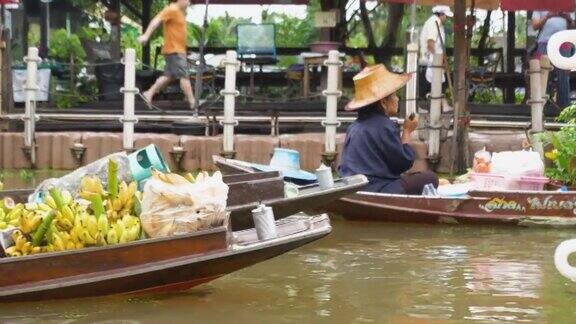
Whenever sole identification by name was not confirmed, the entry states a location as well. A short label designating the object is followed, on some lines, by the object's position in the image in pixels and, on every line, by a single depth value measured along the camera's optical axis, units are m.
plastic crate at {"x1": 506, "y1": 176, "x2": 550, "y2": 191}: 10.54
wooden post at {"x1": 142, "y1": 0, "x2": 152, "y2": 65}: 18.30
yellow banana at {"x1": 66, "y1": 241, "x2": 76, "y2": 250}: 7.23
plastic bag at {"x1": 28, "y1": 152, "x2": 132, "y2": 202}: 8.22
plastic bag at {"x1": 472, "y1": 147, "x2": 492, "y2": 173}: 10.83
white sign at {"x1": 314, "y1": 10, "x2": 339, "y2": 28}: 17.22
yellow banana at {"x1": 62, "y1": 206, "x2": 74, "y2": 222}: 7.26
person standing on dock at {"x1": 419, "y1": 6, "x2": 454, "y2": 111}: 15.97
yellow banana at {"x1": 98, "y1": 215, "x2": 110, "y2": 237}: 7.22
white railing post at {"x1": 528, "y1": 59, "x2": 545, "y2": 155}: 13.49
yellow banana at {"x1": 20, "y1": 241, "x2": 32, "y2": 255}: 7.19
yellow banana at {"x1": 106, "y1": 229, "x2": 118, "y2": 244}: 7.21
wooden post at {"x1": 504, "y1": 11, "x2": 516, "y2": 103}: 18.12
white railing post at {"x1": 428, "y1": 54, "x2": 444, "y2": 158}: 13.63
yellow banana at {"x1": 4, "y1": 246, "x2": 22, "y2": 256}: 7.15
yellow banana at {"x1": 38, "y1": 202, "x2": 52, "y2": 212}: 7.28
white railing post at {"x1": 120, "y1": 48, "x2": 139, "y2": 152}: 13.62
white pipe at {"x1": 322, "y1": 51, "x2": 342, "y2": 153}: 13.61
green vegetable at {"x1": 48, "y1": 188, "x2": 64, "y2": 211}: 7.27
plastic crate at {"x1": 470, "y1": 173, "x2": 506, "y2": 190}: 10.62
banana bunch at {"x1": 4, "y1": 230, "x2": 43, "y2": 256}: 7.16
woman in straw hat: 10.31
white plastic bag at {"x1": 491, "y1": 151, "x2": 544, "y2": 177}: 10.53
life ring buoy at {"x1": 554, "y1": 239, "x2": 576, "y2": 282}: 7.48
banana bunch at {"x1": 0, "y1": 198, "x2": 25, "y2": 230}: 7.36
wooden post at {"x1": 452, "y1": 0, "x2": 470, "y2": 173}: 13.44
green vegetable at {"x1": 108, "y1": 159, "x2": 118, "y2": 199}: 7.55
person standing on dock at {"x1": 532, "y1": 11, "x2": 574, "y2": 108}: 15.64
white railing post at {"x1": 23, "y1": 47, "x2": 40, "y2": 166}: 14.20
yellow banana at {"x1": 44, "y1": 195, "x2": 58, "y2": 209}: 7.31
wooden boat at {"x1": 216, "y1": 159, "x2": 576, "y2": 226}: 10.34
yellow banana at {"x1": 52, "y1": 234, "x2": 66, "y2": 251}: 7.20
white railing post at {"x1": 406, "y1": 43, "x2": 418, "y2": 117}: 13.70
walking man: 15.29
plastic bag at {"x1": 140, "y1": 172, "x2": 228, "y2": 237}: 7.24
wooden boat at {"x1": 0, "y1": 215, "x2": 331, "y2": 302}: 7.07
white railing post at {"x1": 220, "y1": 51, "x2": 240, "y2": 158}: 13.66
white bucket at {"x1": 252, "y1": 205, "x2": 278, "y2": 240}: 7.37
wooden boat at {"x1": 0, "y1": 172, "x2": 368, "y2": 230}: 8.96
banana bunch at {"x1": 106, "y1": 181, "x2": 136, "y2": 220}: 7.45
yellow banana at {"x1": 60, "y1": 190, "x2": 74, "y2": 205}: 7.39
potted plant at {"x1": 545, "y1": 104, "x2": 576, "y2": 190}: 10.77
